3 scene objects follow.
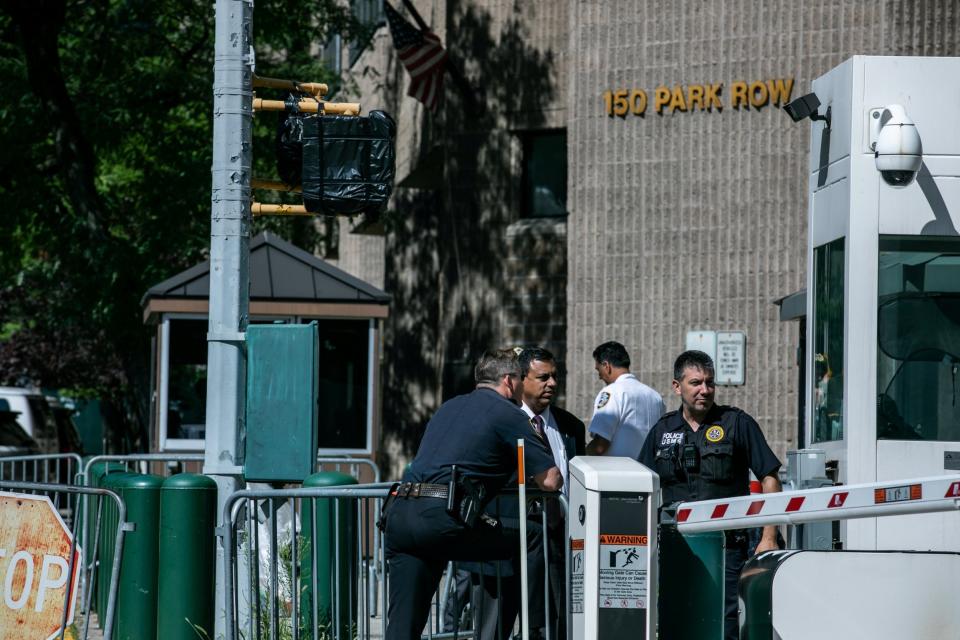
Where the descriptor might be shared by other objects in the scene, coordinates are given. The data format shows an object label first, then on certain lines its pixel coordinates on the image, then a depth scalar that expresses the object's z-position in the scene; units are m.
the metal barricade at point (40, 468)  25.86
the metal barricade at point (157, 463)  23.61
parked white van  44.84
